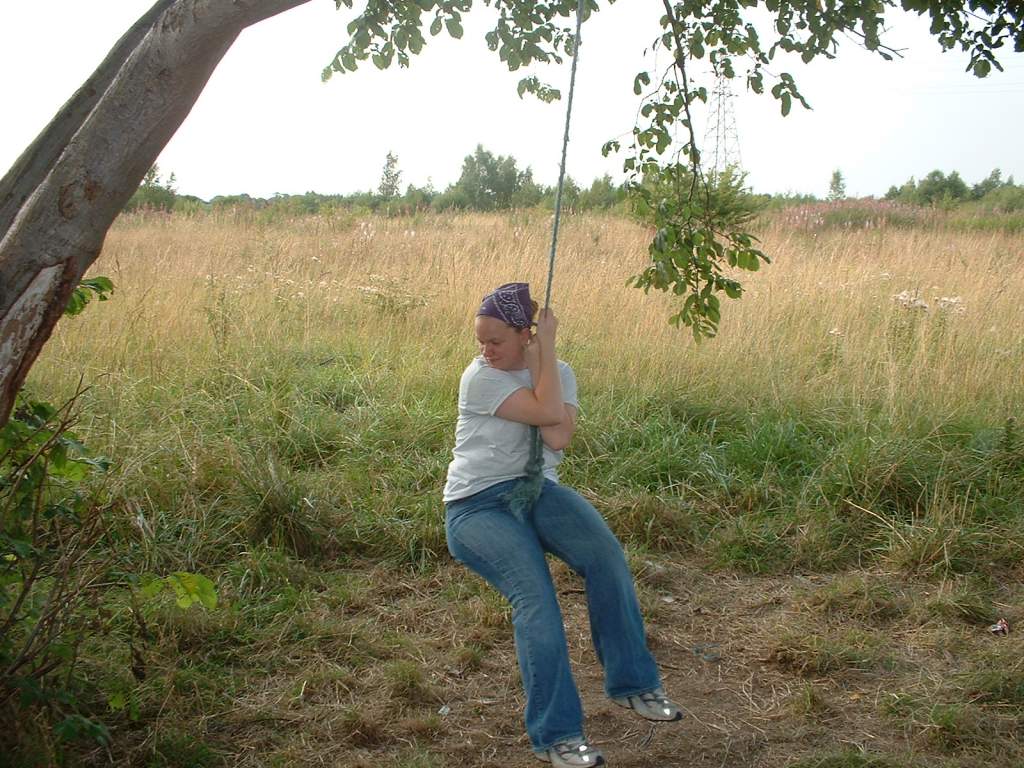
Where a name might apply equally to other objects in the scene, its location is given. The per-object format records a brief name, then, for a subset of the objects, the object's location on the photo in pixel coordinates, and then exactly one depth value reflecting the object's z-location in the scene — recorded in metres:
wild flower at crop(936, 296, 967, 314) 7.21
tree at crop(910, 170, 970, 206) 23.72
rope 3.16
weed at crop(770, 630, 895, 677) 3.87
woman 2.95
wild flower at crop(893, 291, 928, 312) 7.20
